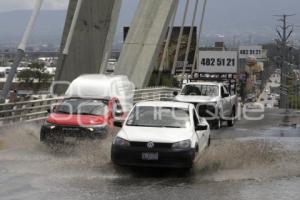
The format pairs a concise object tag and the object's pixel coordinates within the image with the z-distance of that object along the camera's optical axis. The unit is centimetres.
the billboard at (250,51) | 13500
